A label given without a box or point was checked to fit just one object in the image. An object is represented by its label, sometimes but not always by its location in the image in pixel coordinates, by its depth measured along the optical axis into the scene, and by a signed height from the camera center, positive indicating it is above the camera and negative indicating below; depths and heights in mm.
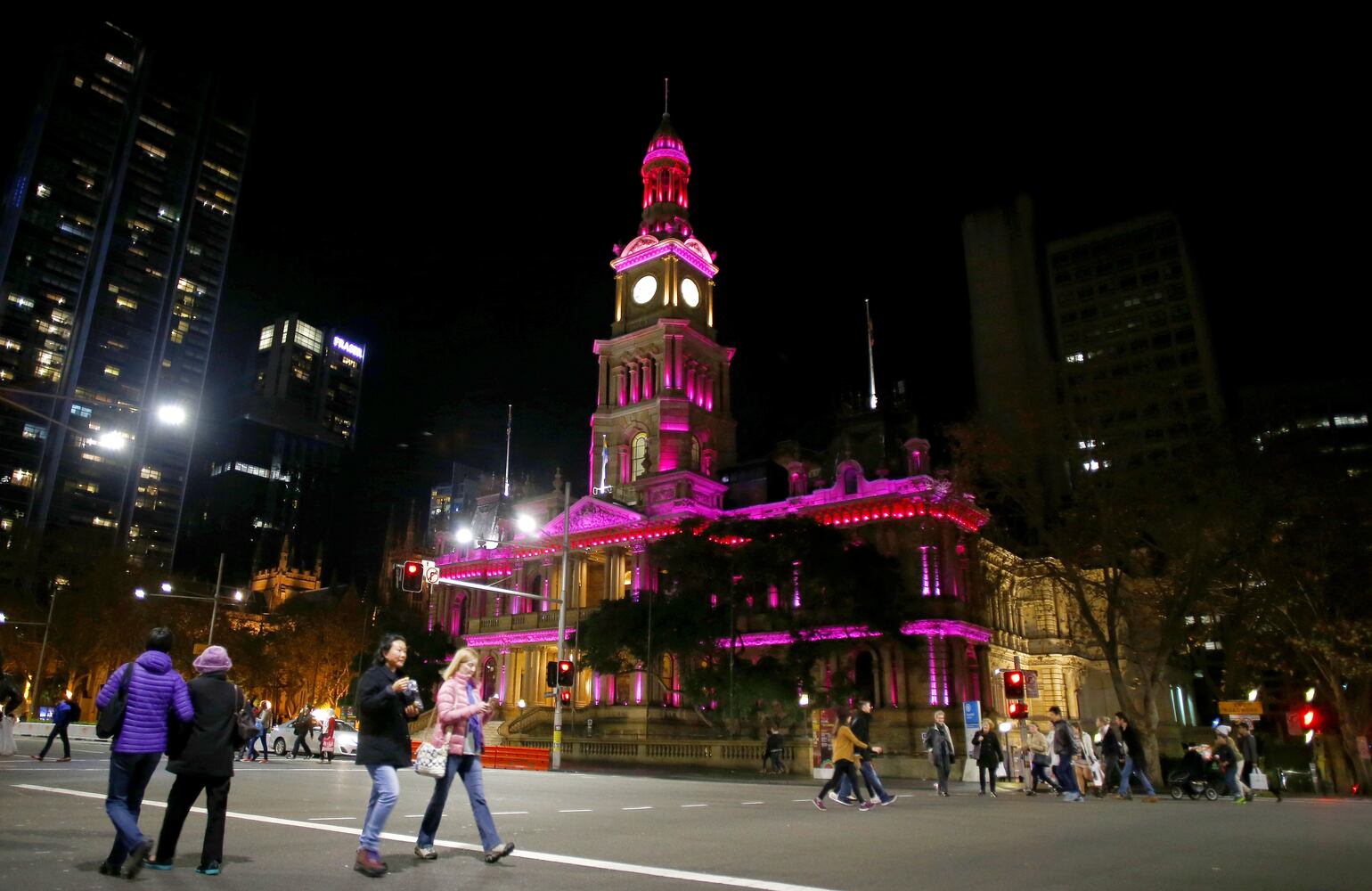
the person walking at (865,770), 16484 -847
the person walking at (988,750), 21891 -687
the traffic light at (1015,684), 24797 +928
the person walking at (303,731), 33303 -432
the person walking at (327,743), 32500 -868
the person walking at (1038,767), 22731 -1121
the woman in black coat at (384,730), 7625 -92
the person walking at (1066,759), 20000 -803
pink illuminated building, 53594 +12483
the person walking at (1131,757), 20844 -796
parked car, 34531 -790
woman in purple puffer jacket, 7328 -31
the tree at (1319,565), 30422 +5175
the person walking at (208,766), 7242 -371
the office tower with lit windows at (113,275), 115938 +58944
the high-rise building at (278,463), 152250 +43278
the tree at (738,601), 46719 +5880
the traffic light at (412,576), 25578 +3850
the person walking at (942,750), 21797 -689
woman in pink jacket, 8234 -195
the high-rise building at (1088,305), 93625 +44575
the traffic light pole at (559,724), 30547 -174
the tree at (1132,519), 29625 +6393
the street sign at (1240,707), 32875 +470
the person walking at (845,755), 16391 -597
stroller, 22500 -1353
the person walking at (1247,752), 23266 -752
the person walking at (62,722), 21461 -100
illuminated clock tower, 68625 +26221
